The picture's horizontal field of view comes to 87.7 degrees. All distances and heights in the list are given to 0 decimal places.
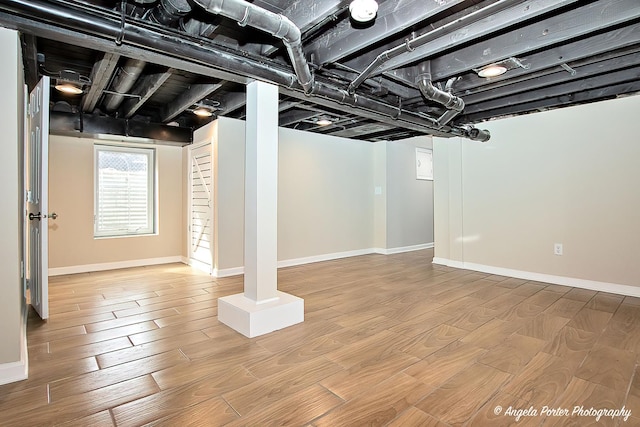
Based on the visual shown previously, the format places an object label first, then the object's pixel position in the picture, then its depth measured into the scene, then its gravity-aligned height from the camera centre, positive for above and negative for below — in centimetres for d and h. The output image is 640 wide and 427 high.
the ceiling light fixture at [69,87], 326 +126
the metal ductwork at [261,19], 170 +108
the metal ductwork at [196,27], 225 +128
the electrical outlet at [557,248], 409 -43
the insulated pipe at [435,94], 302 +115
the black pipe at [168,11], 189 +120
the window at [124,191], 497 +36
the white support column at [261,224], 262 -8
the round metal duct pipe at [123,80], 293 +131
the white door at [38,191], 263 +20
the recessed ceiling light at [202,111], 416 +130
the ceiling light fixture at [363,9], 176 +110
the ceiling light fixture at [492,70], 285 +125
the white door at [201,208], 468 +9
